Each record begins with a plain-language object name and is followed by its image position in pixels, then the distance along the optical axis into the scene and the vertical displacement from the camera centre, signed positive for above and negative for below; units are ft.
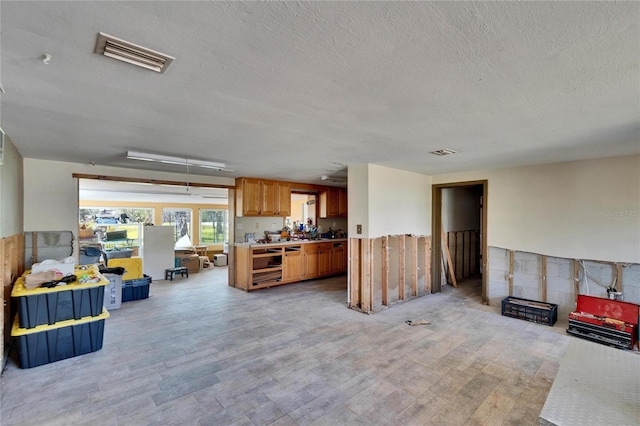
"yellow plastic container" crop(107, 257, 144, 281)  17.52 -3.19
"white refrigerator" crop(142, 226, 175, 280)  21.99 -2.88
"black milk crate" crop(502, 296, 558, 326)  13.13 -4.58
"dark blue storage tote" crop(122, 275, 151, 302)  16.56 -4.38
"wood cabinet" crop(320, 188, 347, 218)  24.75 +0.90
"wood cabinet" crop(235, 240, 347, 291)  19.15 -3.63
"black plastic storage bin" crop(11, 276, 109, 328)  9.25 -3.00
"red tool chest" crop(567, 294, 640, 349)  10.93 -4.30
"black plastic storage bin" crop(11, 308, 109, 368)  9.21 -4.24
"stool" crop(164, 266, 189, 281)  22.31 -4.62
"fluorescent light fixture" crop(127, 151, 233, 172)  11.69 +2.33
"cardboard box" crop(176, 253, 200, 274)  25.44 -4.32
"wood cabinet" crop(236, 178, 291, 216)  20.06 +1.11
